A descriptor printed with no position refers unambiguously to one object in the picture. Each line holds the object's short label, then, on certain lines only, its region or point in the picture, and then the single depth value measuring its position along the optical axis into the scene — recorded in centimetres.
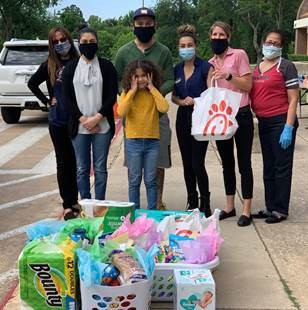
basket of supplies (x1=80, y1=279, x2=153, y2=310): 240
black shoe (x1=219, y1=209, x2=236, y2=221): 421
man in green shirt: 392
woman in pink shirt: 375
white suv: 941
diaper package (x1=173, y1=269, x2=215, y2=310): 257
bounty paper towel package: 256
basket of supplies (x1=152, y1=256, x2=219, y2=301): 280
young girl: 369
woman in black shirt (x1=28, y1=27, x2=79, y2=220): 399
